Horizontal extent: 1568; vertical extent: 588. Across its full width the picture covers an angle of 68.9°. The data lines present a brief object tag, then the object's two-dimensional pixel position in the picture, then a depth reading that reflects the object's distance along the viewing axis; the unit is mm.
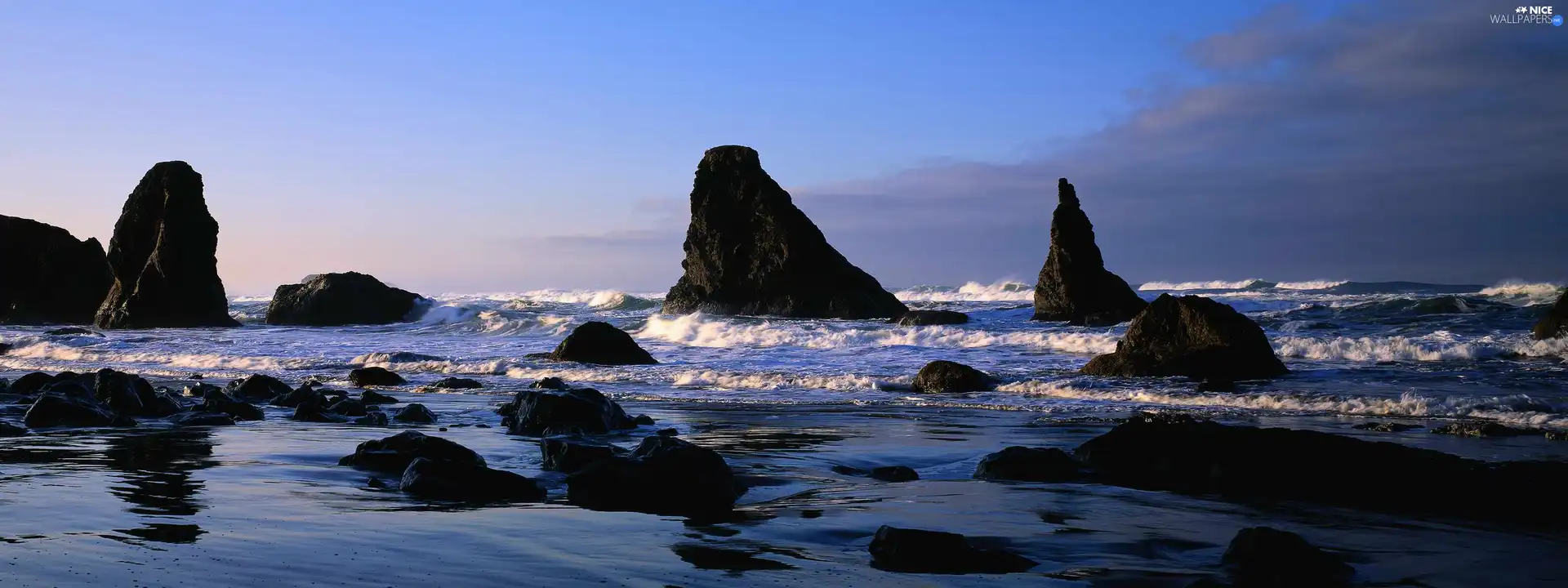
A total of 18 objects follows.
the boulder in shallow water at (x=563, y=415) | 9078
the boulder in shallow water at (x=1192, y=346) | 13672
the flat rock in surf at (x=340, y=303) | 38500
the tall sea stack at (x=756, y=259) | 37344
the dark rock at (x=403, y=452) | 6238
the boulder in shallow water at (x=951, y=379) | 13422
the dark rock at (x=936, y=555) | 3770
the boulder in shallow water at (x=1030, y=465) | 6195
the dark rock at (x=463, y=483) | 5363
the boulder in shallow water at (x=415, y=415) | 10242
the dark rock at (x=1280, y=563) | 3604
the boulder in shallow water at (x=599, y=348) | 18672
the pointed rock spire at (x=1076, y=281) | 30703
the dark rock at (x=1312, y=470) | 5098
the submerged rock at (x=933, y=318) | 28719
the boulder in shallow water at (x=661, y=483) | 5258
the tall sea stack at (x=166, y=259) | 39562
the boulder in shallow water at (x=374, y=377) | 16109
